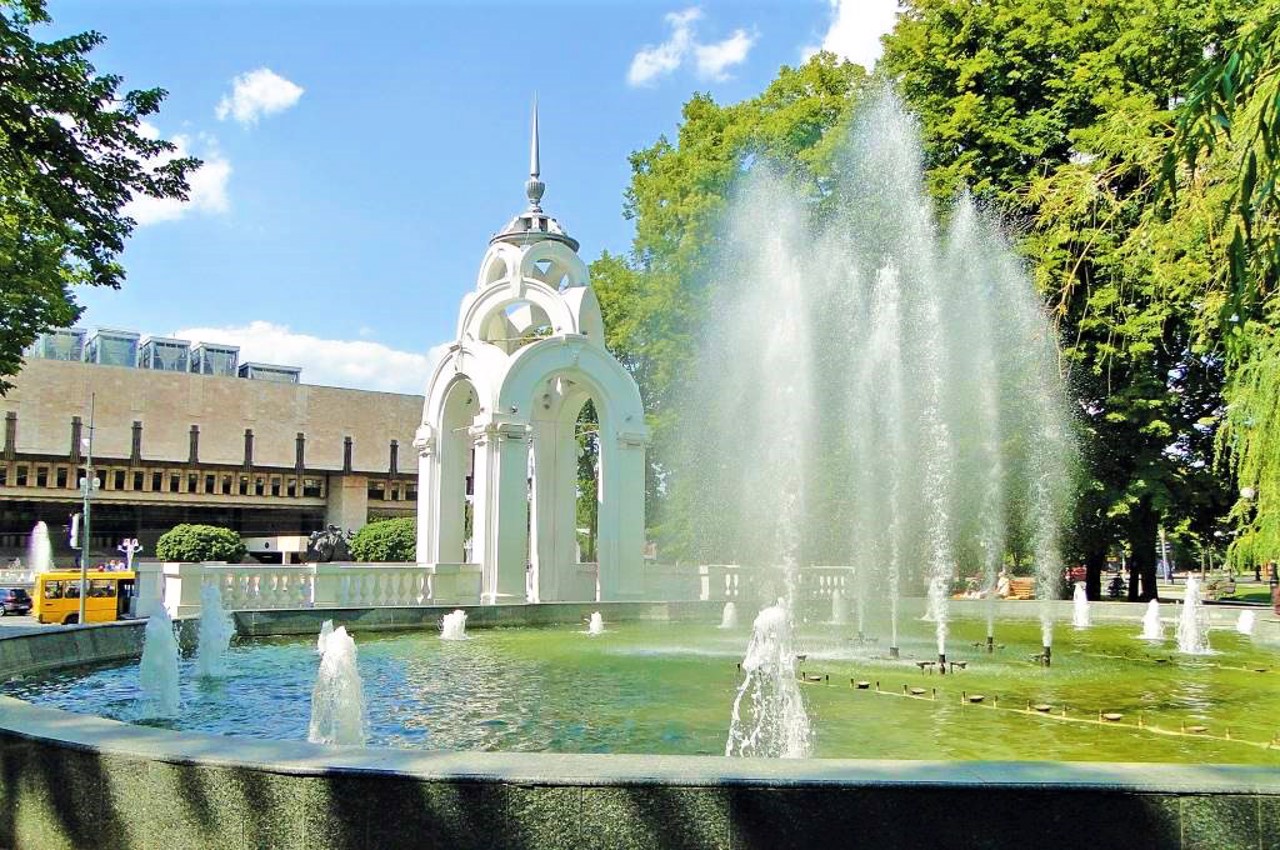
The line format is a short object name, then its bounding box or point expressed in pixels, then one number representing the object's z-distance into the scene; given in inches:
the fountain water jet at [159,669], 354.0
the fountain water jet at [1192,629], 607.2
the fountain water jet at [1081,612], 806.2
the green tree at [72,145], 360.8
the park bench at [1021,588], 1421.4
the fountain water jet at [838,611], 864.7
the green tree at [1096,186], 919.0
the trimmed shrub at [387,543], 1393.9
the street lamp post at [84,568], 1015.6
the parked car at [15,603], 1242.0
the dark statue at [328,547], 1378.0
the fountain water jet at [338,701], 300.0
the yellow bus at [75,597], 1081.4
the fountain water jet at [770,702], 301.6
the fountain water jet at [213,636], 460.1
